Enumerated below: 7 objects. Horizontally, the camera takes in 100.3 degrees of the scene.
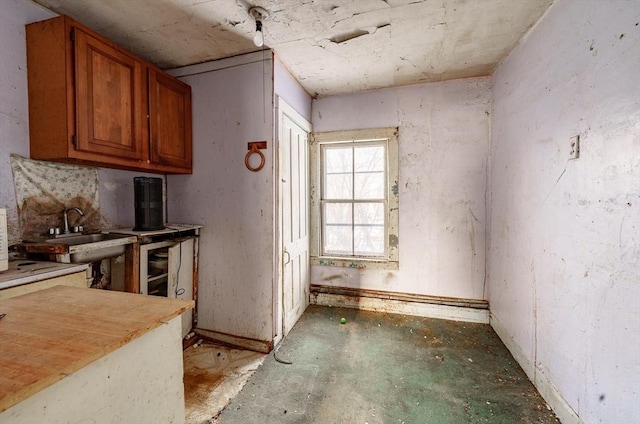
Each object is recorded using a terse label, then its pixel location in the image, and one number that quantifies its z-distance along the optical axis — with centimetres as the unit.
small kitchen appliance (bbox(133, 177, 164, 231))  211
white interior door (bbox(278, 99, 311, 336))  245
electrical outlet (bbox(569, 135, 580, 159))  147
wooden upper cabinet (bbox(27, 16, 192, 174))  161
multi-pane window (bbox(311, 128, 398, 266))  301
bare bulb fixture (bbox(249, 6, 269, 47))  175
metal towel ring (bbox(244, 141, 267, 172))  225
